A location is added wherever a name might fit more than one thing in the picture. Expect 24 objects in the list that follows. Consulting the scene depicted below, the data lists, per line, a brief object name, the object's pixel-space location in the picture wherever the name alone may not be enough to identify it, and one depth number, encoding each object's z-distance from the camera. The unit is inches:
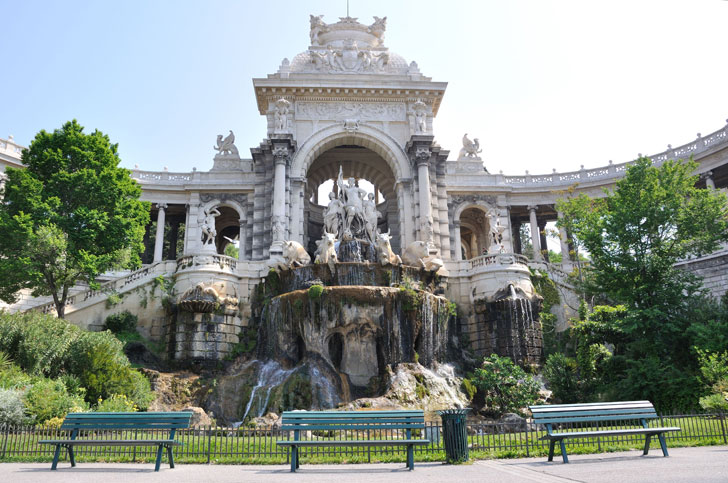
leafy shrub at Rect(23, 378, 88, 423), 683.4
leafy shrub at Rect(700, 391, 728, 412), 687.7
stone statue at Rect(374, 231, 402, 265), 1169.4
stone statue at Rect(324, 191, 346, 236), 1376.7
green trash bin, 449.7
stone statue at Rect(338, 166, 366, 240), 1381.6
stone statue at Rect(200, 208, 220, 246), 1272.1
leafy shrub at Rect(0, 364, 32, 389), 726.5
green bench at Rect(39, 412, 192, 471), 454.3
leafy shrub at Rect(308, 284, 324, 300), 1034.7
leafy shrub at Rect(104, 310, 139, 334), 1173.1
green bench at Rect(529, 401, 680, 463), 440.8
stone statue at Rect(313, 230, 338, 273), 1152.2
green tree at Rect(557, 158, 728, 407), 950.4
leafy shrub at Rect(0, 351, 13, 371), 782.5
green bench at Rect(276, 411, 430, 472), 427.5
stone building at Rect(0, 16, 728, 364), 1246.9
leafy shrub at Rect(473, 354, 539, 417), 938.1
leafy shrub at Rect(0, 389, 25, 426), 639.8
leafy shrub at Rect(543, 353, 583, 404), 967.0
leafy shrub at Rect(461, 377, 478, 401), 998.4
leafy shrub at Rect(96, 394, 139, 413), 758.6
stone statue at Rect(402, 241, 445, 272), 1242.6
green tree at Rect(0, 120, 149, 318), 1058.7
